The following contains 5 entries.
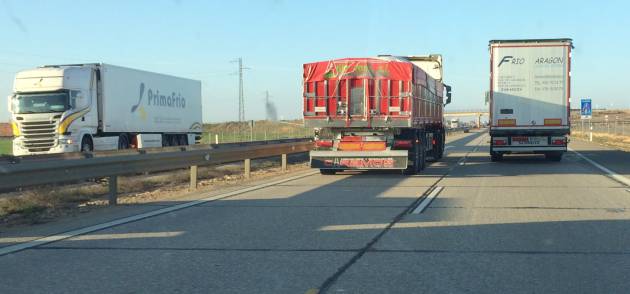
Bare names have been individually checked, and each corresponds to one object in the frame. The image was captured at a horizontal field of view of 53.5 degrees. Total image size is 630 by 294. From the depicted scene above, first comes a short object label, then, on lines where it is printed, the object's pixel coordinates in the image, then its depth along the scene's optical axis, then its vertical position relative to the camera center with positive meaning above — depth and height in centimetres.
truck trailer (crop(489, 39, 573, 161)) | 2055 +84
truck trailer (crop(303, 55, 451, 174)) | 1578 +18
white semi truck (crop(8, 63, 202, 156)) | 2178 +41
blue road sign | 5081 +89
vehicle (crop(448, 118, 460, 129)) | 12965 -104
